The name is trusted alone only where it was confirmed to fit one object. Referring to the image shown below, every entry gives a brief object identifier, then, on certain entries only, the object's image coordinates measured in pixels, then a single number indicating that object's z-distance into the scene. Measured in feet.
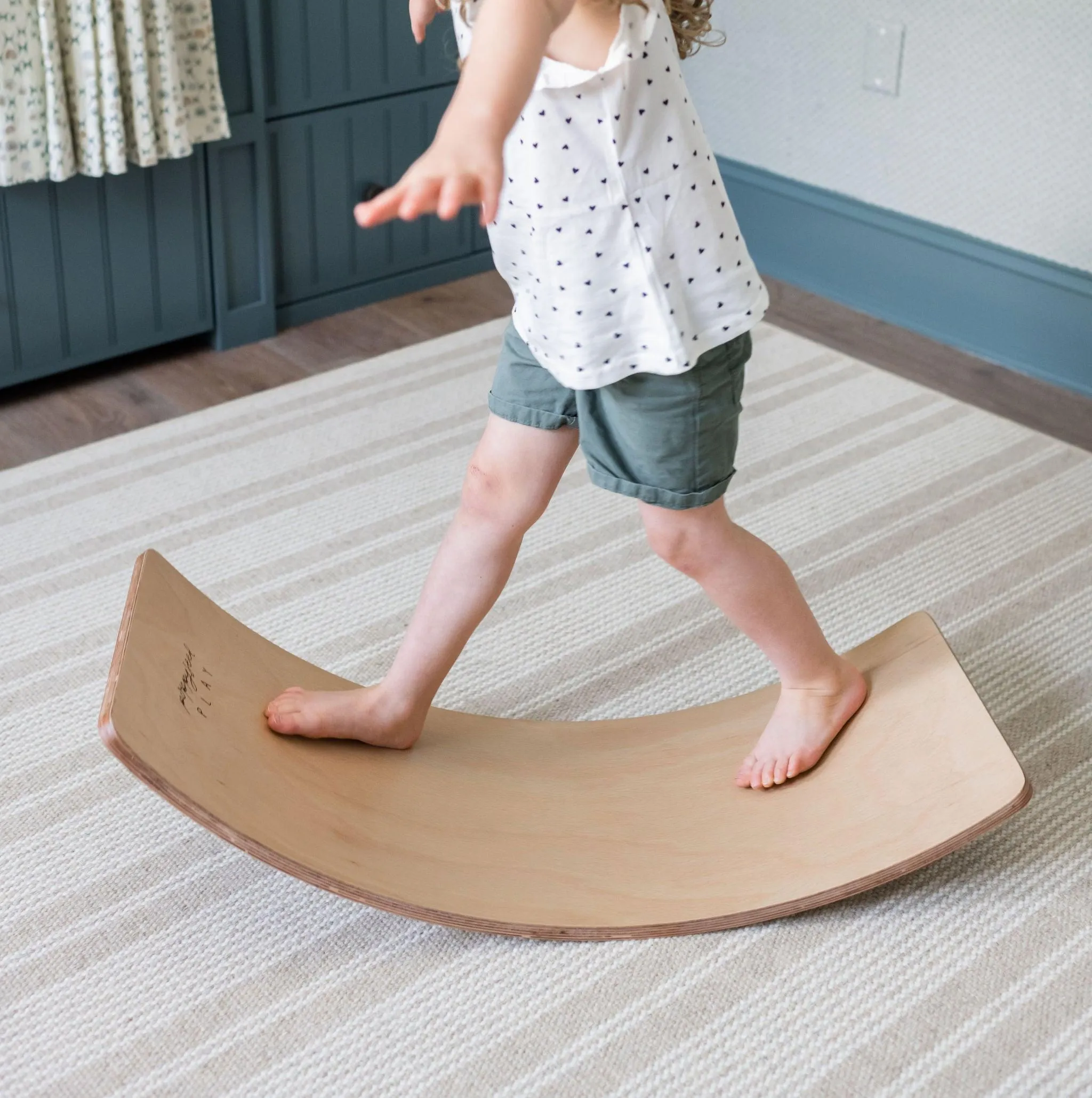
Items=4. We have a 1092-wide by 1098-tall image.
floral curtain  5.81
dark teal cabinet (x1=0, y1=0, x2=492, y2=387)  6.48
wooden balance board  3.39
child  2.50
